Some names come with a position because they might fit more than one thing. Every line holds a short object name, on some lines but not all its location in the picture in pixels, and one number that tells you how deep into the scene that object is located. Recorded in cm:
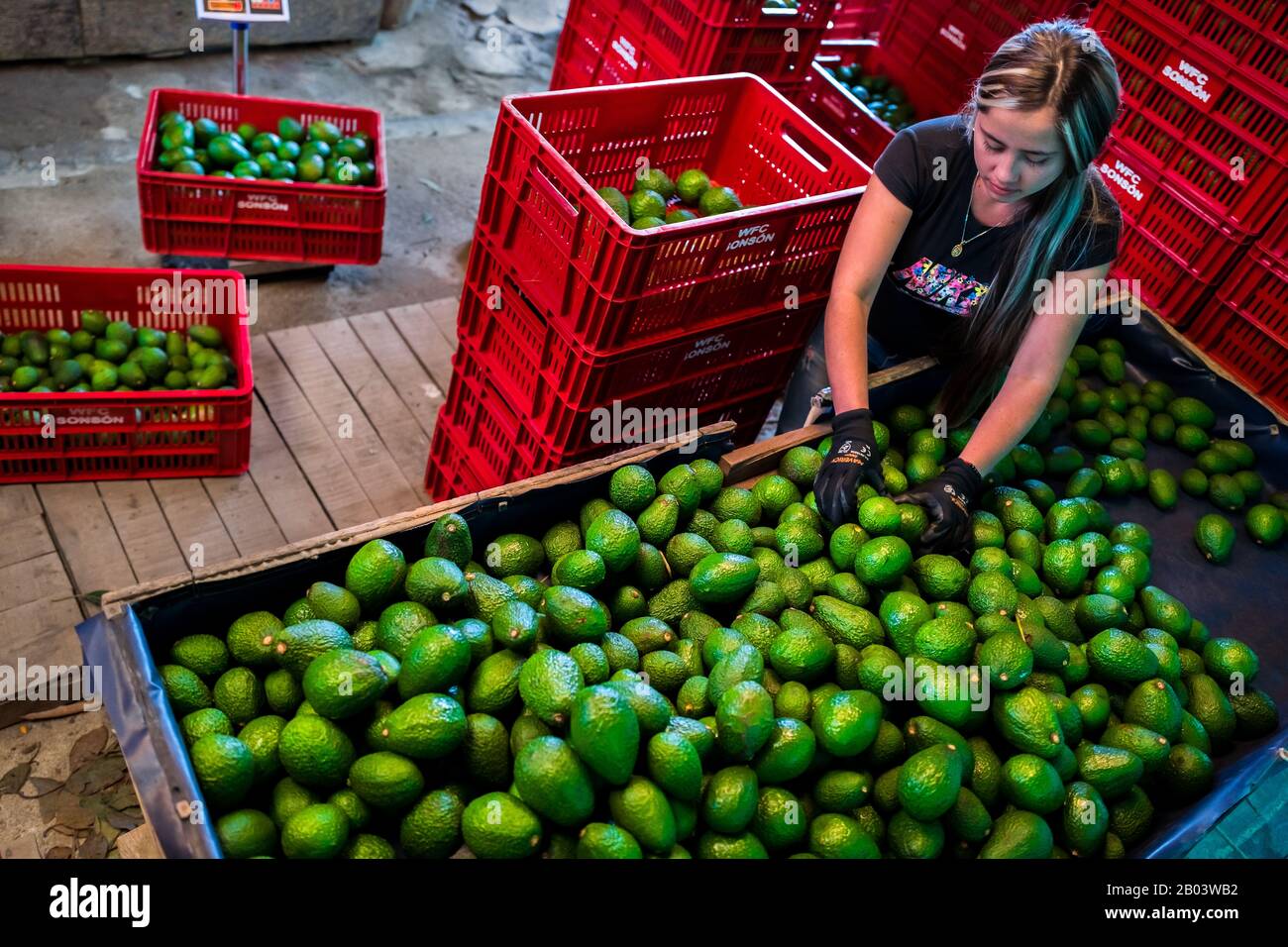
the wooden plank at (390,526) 212
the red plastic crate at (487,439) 330
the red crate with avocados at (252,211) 441
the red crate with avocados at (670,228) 286
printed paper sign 432
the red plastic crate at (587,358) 306
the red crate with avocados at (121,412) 357
